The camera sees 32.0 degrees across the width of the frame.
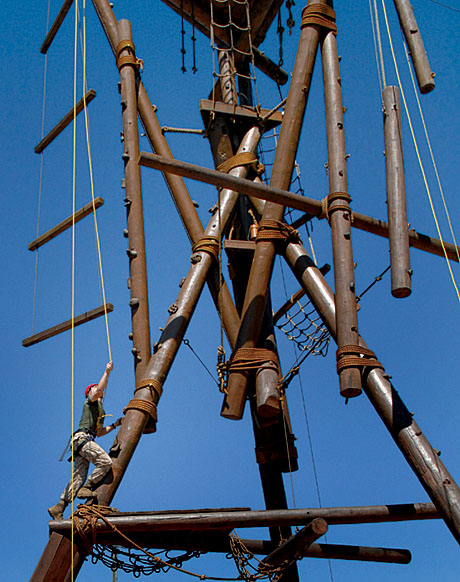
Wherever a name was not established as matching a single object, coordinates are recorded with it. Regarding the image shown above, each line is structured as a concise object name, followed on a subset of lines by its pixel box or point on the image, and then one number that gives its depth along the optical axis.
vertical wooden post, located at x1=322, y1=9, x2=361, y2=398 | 5.58
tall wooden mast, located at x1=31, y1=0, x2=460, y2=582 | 5.46
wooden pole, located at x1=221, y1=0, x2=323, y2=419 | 6.30
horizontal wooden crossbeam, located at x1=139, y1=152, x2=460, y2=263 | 5.95
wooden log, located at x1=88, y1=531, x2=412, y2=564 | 5.73
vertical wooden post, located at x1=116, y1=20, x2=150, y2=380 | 6.46
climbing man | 5.60
